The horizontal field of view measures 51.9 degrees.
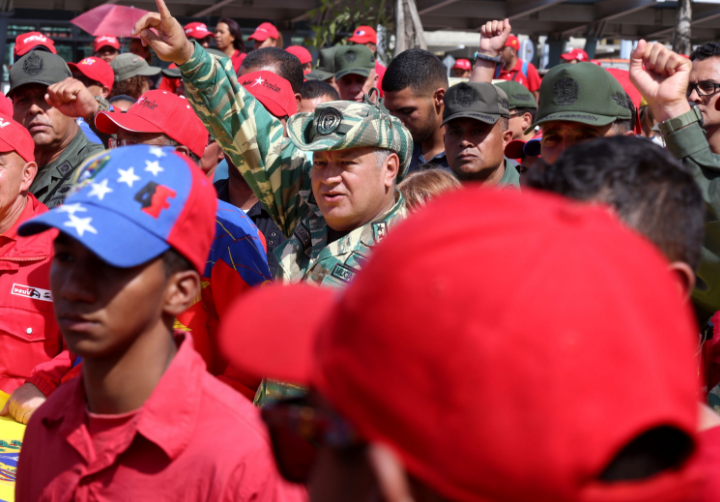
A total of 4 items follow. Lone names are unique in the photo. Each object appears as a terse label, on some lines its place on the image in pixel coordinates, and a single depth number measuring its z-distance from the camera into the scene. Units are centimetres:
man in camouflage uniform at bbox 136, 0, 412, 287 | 286
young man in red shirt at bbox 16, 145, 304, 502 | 170
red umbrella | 927
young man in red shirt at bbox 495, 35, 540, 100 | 823
